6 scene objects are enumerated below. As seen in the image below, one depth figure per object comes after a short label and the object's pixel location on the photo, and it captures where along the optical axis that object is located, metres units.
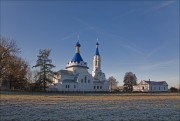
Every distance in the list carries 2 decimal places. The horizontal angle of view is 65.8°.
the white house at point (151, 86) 71.18
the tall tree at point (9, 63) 27.98
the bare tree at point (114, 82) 87.33
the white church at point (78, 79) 46.68
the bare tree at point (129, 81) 65.03
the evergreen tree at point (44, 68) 39.08
